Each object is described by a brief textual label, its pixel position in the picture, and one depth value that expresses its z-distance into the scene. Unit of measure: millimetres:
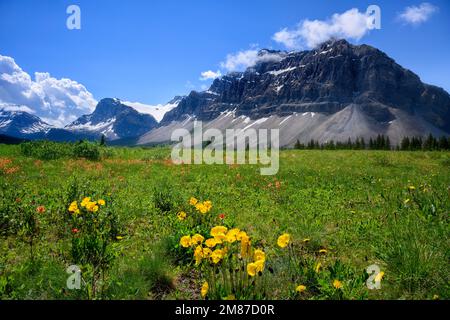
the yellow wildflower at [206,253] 4293
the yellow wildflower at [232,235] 4203
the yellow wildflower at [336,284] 4230
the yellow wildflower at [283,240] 4507
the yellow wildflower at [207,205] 6348
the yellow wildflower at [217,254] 4094
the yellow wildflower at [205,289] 4016
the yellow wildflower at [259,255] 4125
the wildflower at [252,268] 3993
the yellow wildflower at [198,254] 4328
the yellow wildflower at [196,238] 4529
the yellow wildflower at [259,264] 3966
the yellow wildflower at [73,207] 6198
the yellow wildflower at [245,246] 4156
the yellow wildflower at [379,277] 4480
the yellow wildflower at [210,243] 4262
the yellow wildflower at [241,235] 4172
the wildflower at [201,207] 6156
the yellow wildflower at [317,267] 4773
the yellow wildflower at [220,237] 4281
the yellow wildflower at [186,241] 4637
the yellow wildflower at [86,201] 6131
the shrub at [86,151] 21672
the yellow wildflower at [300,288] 4238
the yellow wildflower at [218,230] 4430
